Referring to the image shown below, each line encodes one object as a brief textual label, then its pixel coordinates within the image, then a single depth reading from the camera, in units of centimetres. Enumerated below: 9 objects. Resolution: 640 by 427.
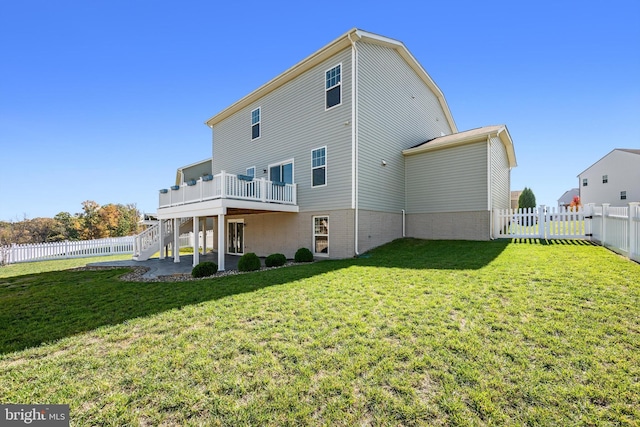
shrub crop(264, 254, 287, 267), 1002
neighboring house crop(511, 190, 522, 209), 4159
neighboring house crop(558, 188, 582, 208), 4949
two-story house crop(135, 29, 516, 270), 1075
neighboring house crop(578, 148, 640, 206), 2641
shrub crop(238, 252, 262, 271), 929
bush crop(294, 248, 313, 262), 1085
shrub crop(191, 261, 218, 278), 855
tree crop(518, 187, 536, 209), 3060
